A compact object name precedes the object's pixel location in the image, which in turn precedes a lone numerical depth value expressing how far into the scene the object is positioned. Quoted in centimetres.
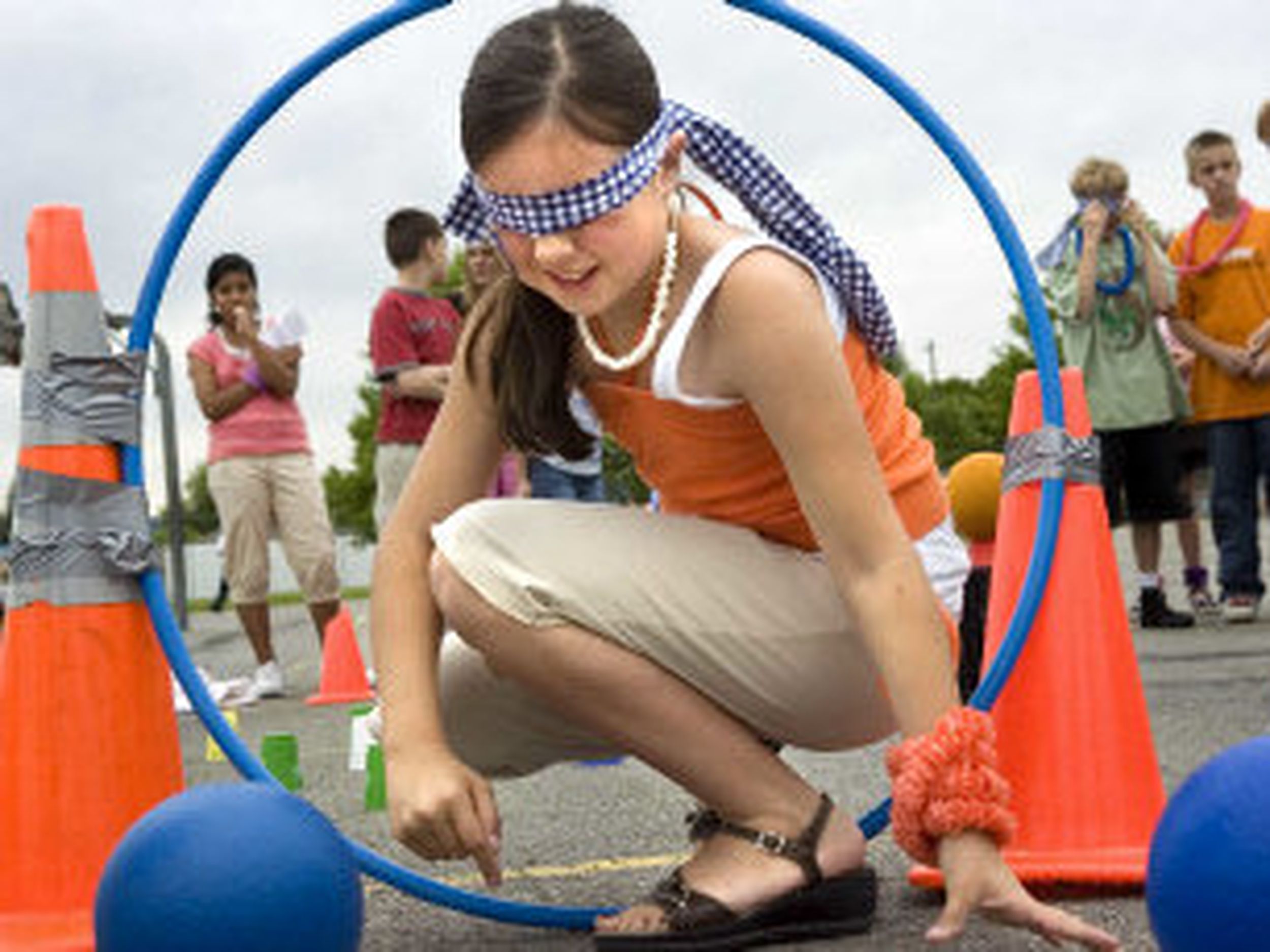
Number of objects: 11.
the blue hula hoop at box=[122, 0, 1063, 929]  280
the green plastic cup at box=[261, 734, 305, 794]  443
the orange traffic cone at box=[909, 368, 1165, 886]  278
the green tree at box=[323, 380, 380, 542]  5109
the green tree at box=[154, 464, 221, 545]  7875
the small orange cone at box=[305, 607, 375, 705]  695
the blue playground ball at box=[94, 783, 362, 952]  213
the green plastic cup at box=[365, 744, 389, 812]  405
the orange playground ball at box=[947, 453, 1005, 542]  421
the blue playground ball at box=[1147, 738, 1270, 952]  188
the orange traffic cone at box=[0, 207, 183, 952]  271
